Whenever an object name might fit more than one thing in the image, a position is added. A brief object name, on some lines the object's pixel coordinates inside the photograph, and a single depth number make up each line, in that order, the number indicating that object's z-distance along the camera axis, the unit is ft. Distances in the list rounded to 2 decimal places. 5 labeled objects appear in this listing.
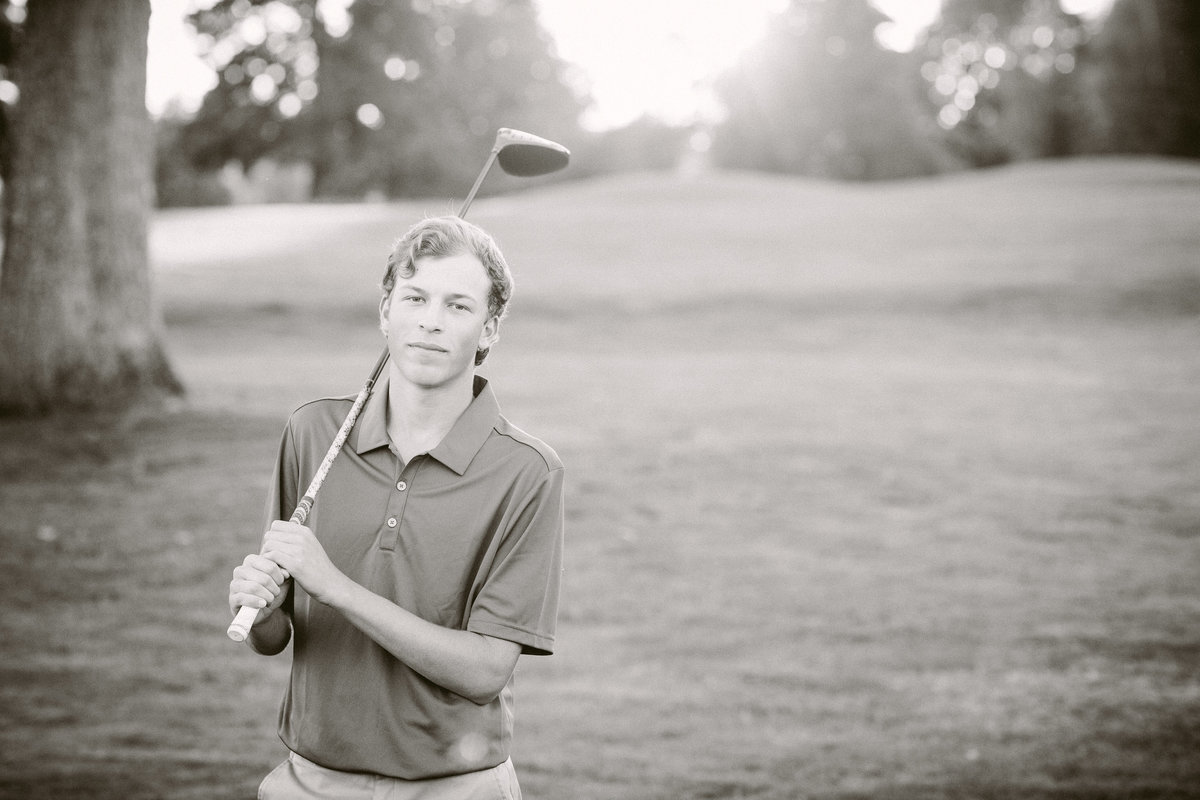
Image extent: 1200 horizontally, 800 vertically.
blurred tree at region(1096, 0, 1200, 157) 143.84
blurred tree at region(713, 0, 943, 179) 174.70
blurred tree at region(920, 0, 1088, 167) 166.20
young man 8.52
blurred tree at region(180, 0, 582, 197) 157.07
